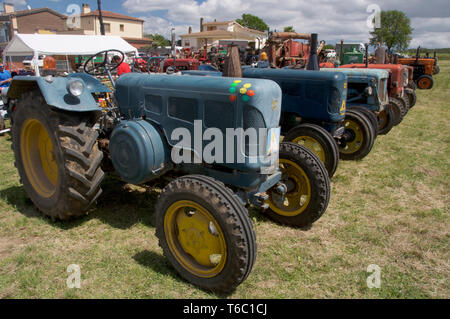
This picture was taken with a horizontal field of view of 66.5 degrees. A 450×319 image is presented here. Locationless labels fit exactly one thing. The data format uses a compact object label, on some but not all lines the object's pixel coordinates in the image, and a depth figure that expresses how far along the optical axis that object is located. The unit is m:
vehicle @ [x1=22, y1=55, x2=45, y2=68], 15.36
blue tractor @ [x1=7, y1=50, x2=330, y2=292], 2.34
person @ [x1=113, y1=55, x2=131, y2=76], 5.89
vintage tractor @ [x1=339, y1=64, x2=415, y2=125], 8.05
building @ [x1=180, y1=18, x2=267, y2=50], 45.34
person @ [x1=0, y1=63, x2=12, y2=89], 7.69
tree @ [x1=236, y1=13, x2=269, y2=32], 75.12
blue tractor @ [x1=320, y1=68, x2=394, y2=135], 6.58
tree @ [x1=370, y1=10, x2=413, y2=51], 58.16
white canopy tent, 14.98
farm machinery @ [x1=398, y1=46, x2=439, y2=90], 16.36
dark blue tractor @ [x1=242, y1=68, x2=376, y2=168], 4.51
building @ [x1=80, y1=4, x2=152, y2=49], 49.81
